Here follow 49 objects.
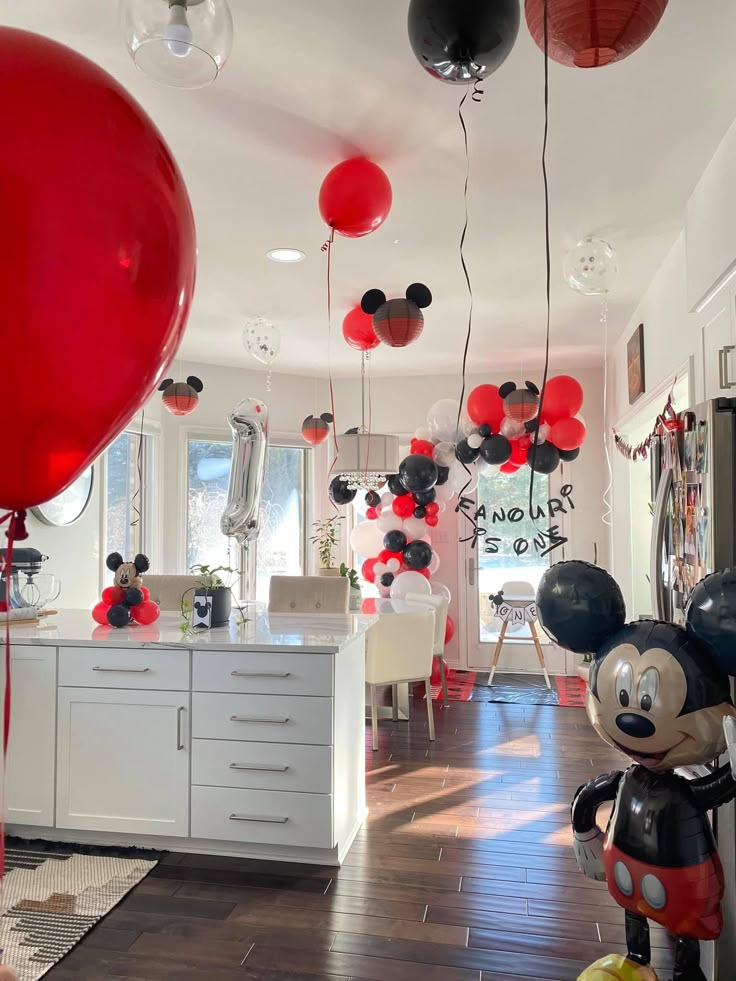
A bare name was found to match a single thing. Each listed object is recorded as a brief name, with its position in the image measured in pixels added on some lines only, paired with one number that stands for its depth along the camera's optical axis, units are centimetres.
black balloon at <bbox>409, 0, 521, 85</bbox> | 139
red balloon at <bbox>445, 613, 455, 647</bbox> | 585
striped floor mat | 216
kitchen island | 265
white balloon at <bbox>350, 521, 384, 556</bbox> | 599
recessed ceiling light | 355
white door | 631
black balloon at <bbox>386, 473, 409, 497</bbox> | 555
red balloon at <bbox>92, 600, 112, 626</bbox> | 324
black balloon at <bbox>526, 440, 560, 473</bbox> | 479
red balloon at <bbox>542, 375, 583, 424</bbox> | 457
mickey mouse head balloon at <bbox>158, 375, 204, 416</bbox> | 478
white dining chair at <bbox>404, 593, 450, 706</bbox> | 494
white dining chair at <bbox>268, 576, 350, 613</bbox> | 405
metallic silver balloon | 301
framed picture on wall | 420
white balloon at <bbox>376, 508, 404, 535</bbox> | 571
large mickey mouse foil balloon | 148
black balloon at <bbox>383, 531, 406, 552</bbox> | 566
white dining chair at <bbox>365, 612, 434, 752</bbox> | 411
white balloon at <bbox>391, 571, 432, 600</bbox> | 550
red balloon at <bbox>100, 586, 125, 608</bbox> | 320
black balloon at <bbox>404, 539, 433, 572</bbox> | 561
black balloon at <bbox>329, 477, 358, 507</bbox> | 569
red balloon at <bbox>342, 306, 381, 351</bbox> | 378
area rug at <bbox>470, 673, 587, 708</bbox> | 533
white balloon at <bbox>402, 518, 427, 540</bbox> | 570
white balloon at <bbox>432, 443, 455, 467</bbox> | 543
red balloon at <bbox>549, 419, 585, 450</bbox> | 462
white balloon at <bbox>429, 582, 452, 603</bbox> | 571
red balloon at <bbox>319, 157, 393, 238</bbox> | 243
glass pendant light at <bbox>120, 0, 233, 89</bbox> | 144
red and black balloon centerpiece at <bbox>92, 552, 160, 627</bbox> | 315
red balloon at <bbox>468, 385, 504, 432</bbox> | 493
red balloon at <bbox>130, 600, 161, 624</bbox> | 322
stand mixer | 337
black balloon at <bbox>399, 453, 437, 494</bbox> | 512
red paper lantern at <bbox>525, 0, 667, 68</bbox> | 130
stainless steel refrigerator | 179
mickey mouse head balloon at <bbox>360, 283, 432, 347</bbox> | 308
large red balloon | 78
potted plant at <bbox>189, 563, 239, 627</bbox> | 315
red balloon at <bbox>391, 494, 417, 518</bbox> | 565
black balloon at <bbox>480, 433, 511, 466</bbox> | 481
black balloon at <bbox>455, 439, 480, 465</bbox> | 500
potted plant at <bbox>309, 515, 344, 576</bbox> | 611
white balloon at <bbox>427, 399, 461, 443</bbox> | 539
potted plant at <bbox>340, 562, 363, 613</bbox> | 475
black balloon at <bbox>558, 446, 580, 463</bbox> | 487
